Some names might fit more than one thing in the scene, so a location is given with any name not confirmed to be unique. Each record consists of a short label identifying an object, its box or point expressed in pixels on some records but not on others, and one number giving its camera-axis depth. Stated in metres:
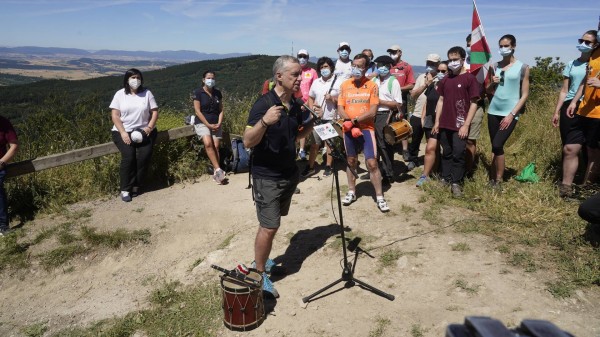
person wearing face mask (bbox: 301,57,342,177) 6.63
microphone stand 3.60
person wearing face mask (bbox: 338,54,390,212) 5.32
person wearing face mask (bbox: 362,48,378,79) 7.04
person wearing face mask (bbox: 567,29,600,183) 4.77
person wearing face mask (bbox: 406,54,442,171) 6.76
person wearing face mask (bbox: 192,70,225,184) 7.04
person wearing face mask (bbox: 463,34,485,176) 5.82
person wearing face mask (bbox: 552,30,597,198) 5.08
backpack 7.49
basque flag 5.75
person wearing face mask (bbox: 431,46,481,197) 5.41
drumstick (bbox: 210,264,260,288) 3.40
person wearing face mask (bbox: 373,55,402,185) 6.28
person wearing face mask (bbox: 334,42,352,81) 7.47
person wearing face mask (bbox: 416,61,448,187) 6.05
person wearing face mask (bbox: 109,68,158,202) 6.34
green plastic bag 5.84
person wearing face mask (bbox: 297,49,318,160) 7.42
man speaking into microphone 3.50
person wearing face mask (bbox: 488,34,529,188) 5.26
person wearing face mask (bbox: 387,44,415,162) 7.46
